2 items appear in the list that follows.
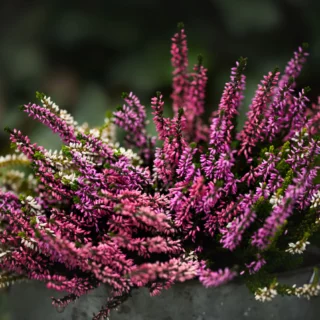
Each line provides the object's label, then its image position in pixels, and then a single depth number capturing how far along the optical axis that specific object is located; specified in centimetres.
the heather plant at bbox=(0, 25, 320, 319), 66
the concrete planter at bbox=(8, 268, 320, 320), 70
